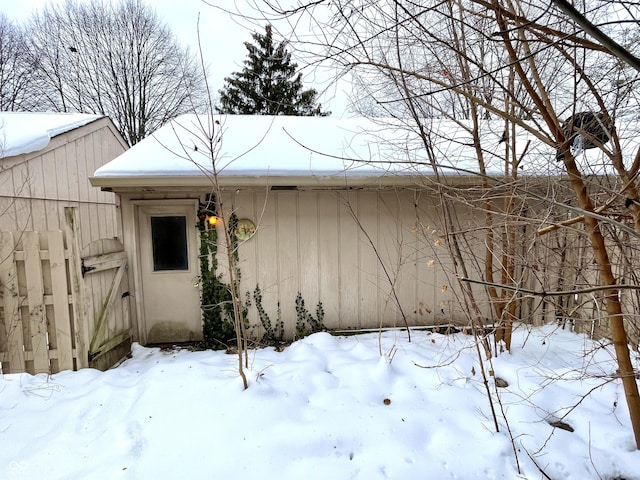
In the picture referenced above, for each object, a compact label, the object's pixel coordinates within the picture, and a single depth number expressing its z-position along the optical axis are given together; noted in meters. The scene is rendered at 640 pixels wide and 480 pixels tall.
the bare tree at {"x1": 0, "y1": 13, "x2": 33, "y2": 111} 11.34
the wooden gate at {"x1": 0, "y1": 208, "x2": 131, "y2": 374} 2.72
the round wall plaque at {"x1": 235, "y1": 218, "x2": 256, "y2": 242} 3.92
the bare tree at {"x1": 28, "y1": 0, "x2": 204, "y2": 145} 12.40
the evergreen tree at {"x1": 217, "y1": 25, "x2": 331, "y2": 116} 12.23
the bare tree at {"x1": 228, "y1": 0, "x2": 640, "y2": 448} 1.84
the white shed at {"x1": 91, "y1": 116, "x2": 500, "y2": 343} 3.84
